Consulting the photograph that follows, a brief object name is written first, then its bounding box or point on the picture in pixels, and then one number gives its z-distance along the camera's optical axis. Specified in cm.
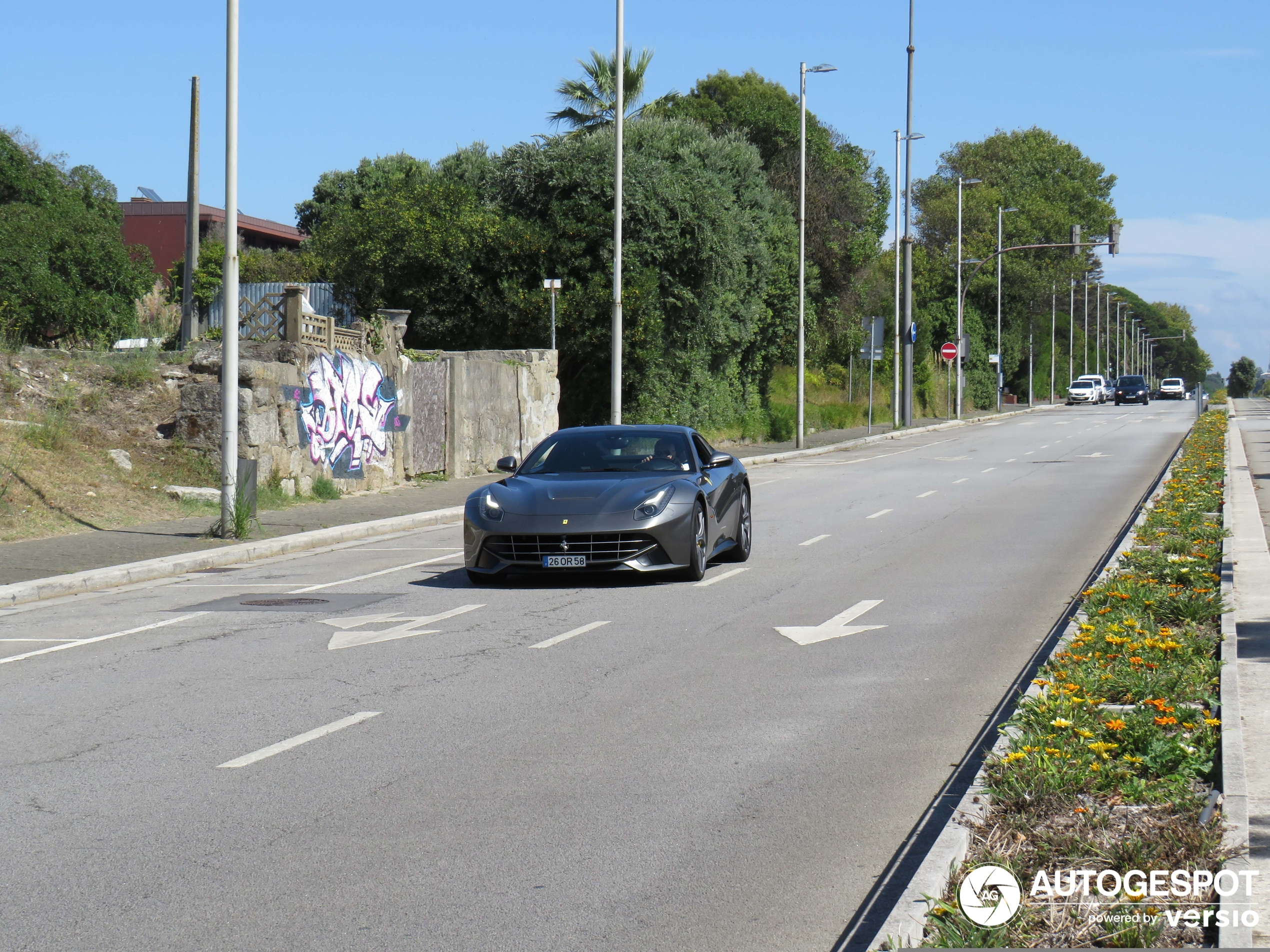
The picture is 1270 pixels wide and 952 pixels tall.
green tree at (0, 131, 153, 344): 4394
